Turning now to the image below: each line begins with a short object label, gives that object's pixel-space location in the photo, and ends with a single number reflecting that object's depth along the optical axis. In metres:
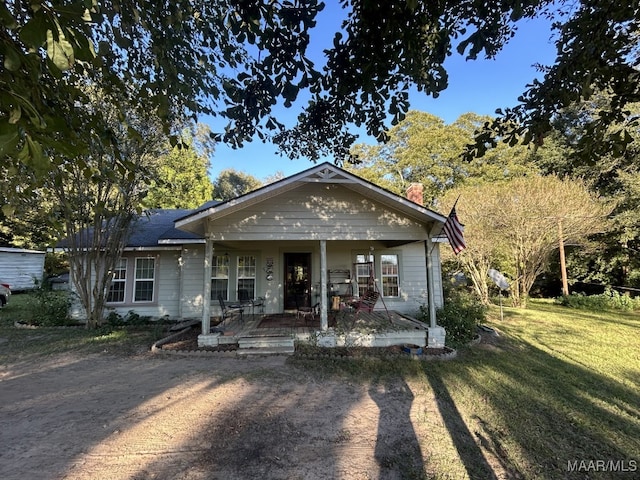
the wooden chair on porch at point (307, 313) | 9.16
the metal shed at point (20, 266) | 20.30
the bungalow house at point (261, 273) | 10.97
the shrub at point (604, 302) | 14.57
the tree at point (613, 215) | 16.22
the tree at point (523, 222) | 14.46
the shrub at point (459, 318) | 8.35
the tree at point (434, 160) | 23.48
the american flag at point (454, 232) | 6.52
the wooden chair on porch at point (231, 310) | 9.54
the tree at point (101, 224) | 9.20
